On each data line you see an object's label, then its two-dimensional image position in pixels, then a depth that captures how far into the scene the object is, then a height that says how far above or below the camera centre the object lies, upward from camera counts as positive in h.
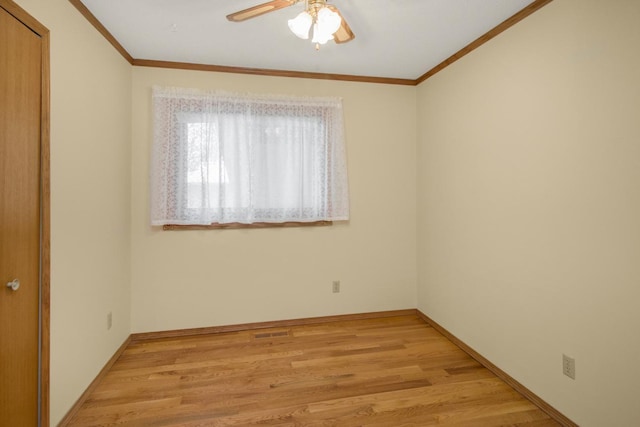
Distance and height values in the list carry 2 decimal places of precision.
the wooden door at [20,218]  1.37 +0.01
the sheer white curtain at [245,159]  2.87 +0.57
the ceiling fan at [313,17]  1.58 +1.03
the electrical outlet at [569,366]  1.82 -0.87
